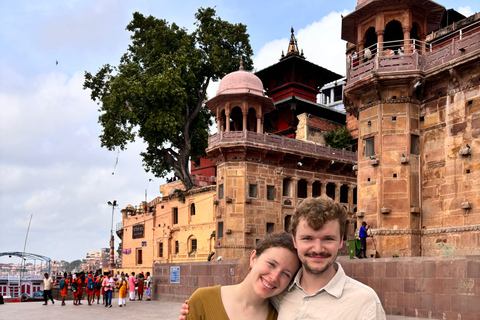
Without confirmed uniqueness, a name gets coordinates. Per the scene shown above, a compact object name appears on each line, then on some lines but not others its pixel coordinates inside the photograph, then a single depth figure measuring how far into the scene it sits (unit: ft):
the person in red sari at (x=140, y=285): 87.79
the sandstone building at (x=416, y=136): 59.57
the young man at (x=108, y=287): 72.43
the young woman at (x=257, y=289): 11.46
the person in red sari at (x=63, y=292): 75.36
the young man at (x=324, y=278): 10.69
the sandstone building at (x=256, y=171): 97.35
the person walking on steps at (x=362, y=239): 61.82
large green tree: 115.24
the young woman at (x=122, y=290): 72.22
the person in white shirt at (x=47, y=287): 75.42
